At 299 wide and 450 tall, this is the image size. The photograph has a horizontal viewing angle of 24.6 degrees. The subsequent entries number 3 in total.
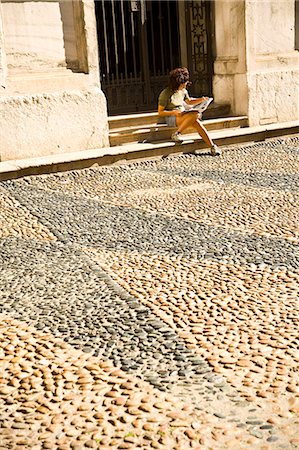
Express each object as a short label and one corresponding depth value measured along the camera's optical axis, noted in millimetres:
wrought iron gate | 10883
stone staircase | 9570
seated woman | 9289
